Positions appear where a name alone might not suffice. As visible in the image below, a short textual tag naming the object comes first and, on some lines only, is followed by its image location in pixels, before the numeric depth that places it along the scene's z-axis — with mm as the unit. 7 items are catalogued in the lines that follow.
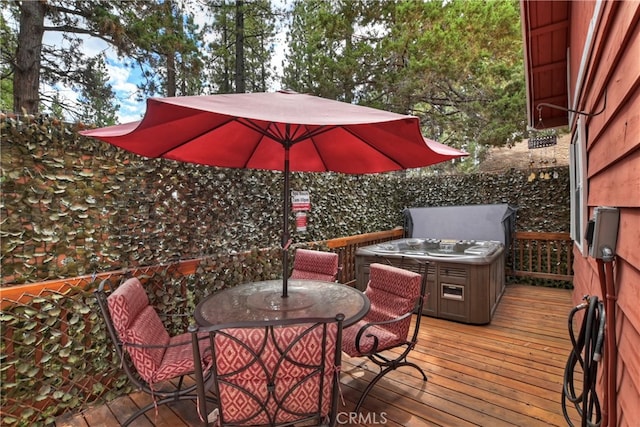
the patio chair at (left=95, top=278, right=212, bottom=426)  1845
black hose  1311
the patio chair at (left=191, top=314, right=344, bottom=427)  1280
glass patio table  1900
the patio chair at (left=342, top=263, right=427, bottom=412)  2275
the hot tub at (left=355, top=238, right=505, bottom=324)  3795
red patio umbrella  1357
